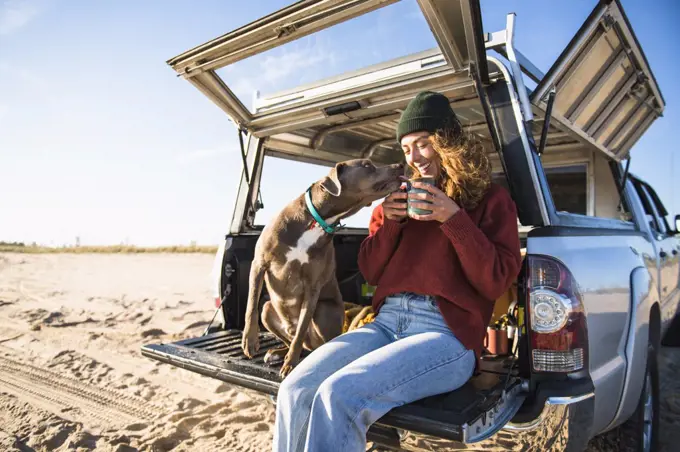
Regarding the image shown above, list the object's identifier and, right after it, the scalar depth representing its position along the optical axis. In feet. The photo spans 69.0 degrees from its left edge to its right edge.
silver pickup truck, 6.66
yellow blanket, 11.84
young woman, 6.04
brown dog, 10.21
